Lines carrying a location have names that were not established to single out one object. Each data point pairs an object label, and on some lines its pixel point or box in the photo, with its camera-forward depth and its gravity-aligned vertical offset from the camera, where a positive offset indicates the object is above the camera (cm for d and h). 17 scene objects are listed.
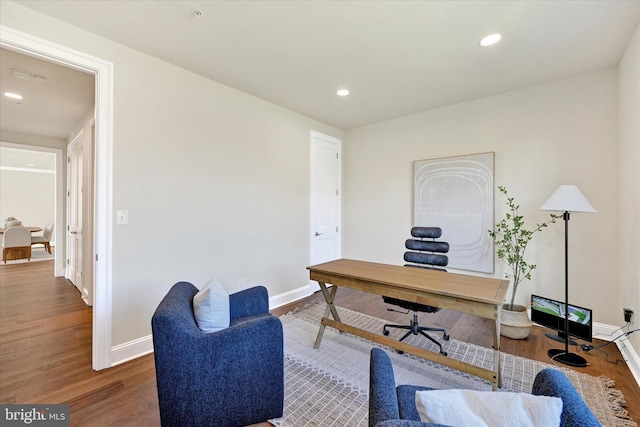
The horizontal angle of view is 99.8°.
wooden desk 174 -56
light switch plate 232 -5
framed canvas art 340 +12
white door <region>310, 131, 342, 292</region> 431 +23
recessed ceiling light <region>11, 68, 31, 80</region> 264 +138
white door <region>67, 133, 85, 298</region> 420 -3
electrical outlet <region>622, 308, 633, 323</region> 231 -87
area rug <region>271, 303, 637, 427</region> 172 -127
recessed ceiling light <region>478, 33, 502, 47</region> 220 +145
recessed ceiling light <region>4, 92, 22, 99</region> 317 +139
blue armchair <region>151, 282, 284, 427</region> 140 -87
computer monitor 249 -103
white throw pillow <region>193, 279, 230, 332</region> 165 -61
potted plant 274 -47
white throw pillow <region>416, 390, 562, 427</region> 67 -52
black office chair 261 -45
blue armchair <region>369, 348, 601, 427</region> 73 -59
